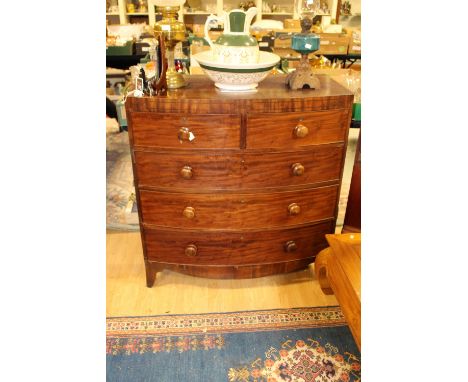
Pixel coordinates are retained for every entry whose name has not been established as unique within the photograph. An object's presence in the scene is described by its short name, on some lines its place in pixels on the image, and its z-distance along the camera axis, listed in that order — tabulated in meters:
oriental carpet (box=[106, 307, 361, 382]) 1.50
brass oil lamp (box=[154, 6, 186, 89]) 1.52
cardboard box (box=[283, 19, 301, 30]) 4.11
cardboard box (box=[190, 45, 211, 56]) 2.84
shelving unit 4.63
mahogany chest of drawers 1.47
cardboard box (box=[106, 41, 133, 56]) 3.76
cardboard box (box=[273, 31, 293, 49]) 3.75
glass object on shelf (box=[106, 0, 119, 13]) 4.59
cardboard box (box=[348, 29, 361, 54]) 3.89
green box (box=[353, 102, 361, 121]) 2.59
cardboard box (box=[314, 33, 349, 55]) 3.99
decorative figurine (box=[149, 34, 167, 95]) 1.46
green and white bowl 1.46
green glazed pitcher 1.43
